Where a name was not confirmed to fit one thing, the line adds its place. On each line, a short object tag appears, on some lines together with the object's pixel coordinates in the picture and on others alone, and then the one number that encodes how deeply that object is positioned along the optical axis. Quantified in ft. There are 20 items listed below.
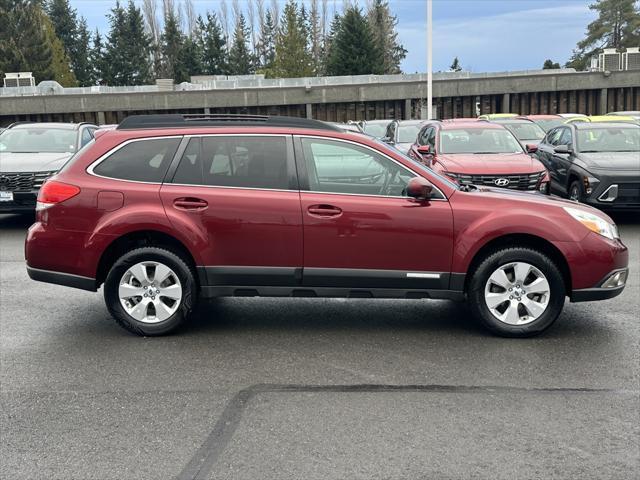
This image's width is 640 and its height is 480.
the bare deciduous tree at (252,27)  331.57
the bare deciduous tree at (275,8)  330.13
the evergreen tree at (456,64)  371.56
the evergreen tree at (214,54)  278.46
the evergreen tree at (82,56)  290.76
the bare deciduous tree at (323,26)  318.86
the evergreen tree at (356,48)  223.30
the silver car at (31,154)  35.99
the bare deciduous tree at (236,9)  330.13
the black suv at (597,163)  35.58
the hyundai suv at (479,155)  36.37
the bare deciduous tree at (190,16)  323.78
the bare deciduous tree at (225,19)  328.90
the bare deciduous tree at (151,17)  311.43
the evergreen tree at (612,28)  277.23
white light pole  89.25
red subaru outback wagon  18.17
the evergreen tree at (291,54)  245.86
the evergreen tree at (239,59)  280.51
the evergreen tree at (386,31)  294.66
